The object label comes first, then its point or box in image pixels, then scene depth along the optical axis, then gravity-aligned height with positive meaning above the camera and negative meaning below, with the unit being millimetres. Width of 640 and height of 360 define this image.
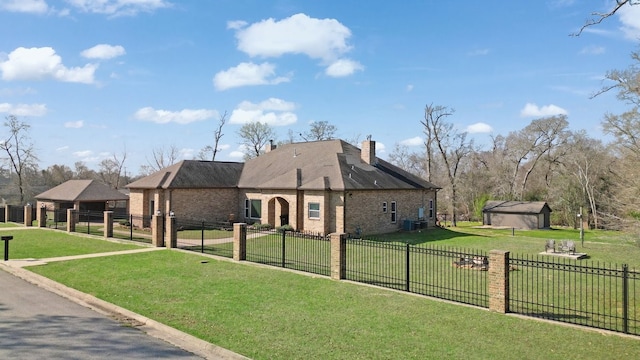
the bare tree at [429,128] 46812 +6665
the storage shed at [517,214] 43250 -2435
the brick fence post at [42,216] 31469 -1828
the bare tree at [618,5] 8971 +3761
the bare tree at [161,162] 67119 +4281
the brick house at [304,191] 28344 -73
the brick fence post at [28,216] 32656 -1885
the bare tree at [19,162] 54250 +3508
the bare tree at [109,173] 79875 +3154
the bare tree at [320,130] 67500 +9167
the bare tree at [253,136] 66188 +8081
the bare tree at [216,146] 61769 +6183
